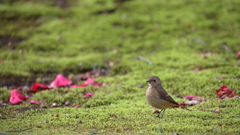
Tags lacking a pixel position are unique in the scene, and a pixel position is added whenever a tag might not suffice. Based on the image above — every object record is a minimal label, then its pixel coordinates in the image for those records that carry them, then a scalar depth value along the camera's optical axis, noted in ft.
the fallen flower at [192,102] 39.72
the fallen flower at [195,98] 41.17
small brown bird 35.14
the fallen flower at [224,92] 40.60
